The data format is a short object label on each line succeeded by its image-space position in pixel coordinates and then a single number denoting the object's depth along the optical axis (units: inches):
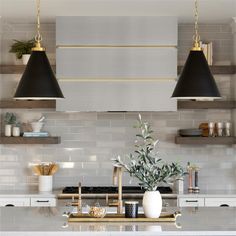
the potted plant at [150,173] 163.6
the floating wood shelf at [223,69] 277.7
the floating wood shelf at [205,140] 273.9
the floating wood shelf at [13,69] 276.5
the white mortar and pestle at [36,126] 278.5
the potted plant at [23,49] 276.4
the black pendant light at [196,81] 164.8
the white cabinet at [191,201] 261.7
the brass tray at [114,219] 161.6
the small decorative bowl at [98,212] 163.6
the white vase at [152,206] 164.7
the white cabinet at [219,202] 261.7
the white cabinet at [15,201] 263.1
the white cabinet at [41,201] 262.2
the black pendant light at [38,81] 163.8
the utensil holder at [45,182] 274.4
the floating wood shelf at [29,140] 273.9
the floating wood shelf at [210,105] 277.6
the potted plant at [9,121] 277.1
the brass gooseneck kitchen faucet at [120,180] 170.4
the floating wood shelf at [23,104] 276.5
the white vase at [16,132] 277.3
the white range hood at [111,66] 268.5
